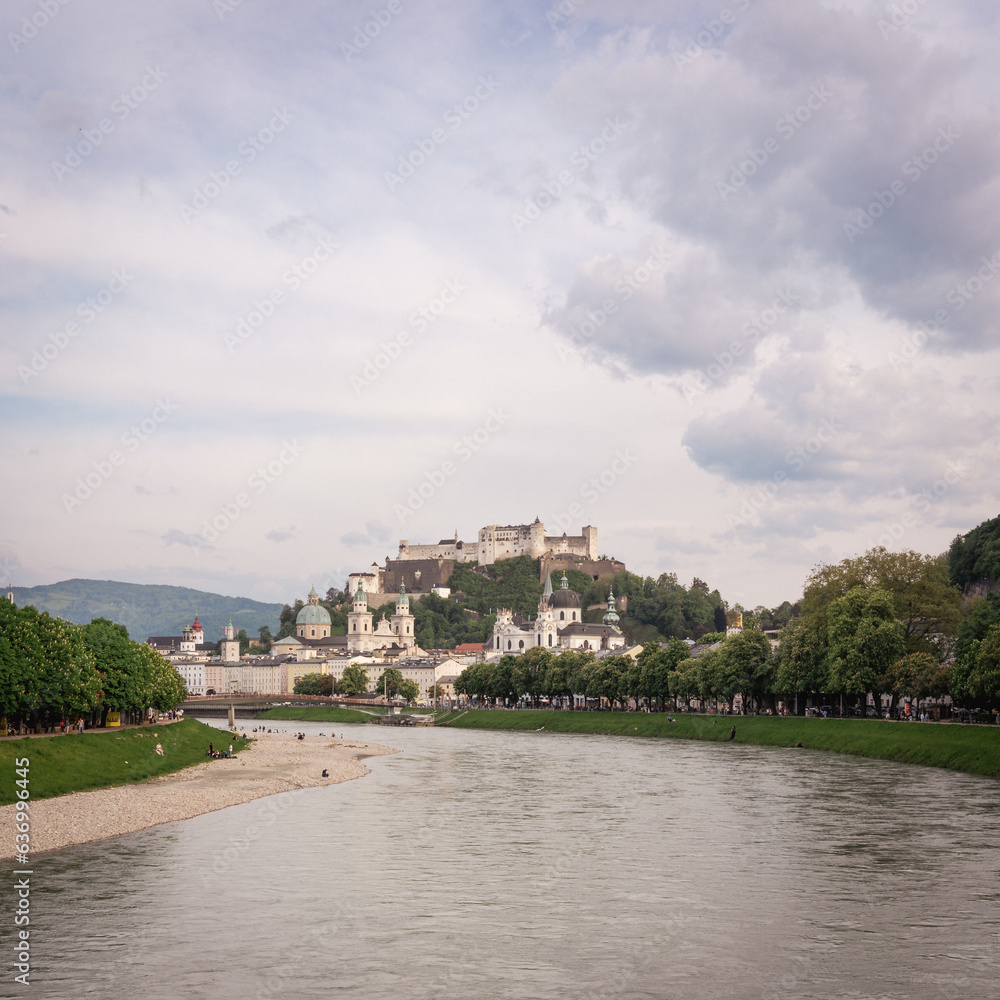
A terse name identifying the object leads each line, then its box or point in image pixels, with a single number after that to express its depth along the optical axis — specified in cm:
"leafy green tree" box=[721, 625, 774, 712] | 9119
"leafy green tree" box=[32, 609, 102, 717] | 5691
